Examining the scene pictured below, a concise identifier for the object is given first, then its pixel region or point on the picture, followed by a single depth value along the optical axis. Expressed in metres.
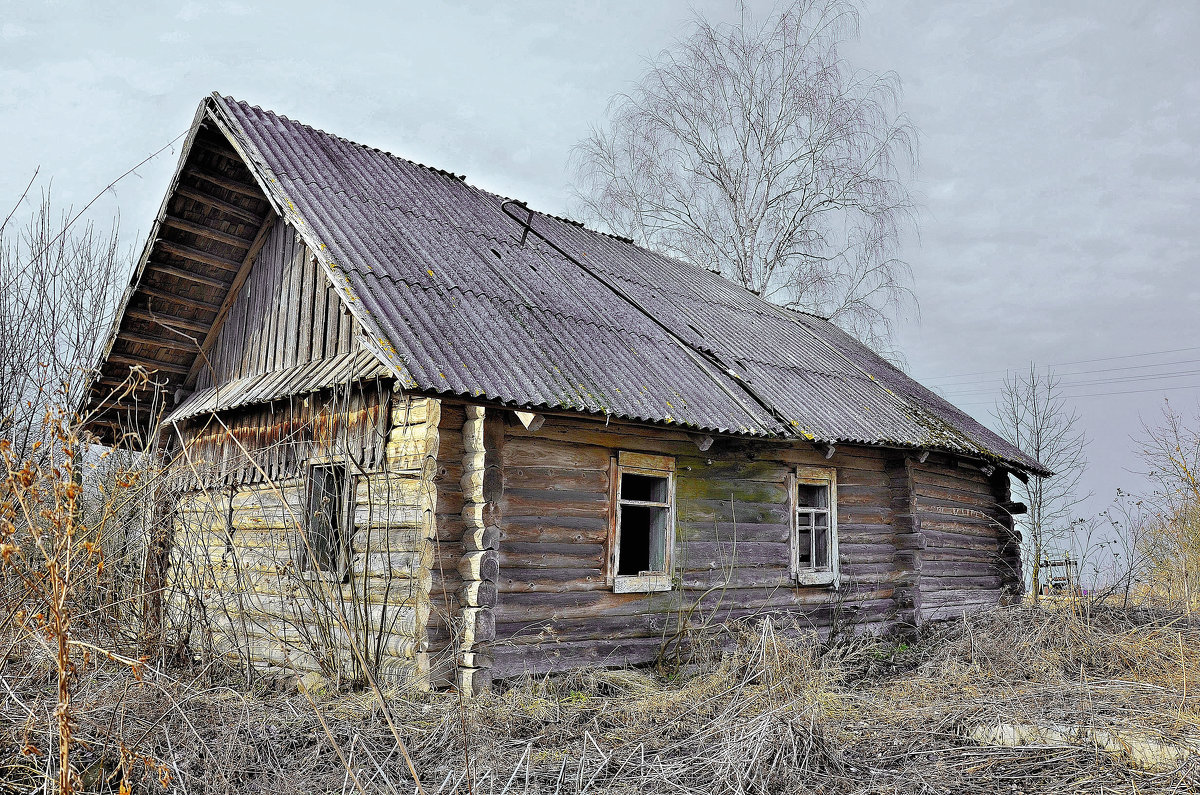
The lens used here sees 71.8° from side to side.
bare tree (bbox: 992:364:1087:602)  22.80
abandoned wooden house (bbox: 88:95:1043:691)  7.51
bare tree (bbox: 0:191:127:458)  11.42
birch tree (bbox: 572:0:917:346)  21.34
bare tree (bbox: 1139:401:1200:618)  15.74
